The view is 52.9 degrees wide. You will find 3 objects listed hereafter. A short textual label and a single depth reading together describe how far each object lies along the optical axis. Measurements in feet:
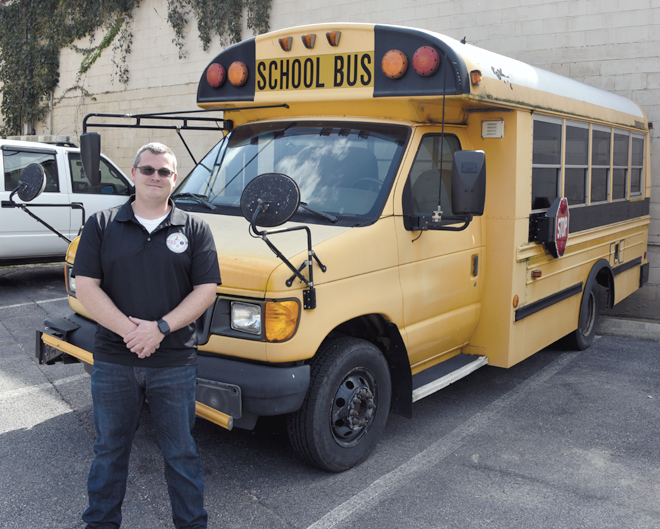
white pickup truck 29.01
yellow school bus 11.30
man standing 8.81
